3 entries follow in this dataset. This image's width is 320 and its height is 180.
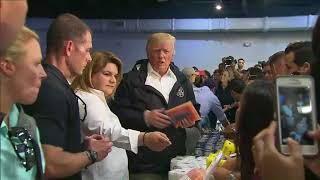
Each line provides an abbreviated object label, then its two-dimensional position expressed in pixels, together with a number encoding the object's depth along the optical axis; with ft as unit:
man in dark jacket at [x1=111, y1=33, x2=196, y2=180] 10.19
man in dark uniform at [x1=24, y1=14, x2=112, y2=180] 6.09
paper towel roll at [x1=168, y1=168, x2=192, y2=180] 8.95
